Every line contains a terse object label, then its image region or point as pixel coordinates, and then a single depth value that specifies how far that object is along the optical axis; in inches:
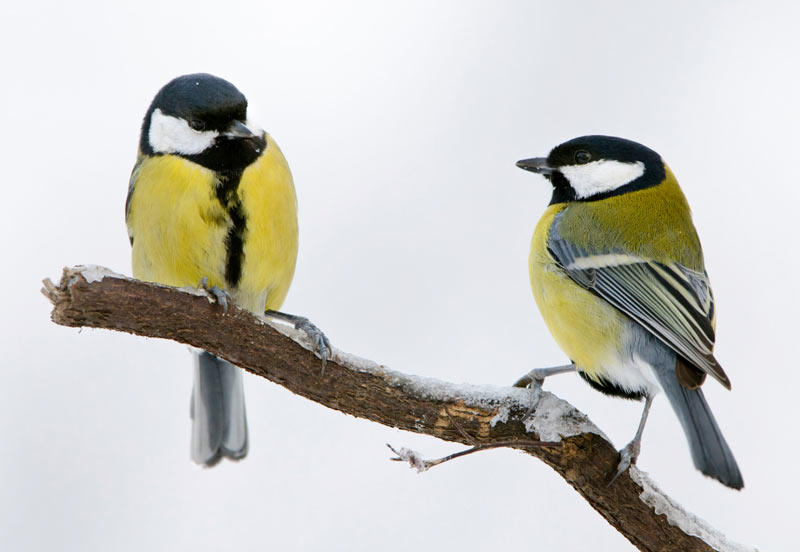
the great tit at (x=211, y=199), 161.6
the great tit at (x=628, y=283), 160.6
